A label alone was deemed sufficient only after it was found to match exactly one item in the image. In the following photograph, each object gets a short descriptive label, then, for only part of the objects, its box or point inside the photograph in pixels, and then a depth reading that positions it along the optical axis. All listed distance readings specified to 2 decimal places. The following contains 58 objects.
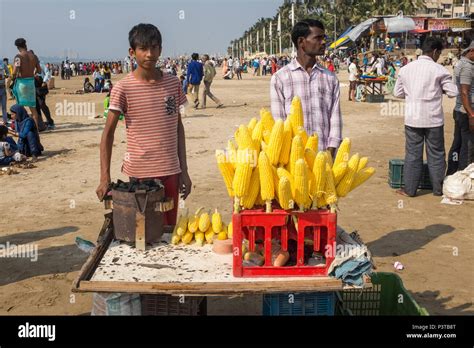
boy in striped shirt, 3.86
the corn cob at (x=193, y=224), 3.82
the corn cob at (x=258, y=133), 3.49
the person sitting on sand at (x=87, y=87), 29.97
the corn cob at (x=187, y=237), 3.81
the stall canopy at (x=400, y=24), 28.81
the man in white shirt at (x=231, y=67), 47.28
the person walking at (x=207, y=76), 19.76
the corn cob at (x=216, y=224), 3.87
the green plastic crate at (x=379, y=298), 4.10
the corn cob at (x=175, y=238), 3.80
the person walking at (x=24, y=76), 12.28
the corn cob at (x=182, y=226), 3.84
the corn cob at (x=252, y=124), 3.70
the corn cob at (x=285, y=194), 3.07
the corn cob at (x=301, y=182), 3.10
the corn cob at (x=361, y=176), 3.53
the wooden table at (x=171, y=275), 3.05
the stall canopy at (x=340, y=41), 45.58
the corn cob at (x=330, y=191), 3.23
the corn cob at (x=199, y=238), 3.79
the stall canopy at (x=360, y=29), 37.83
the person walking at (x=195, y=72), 18.80
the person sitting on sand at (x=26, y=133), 11.03
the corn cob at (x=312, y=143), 3.46
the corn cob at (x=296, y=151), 3.18
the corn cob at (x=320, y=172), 3.16
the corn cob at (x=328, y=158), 3.21
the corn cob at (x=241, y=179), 3.17
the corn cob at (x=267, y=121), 3.58
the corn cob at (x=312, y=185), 3.22
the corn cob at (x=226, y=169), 3.38
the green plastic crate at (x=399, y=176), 8.52
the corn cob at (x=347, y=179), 3.39
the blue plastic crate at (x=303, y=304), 3.29
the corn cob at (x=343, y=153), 3.41
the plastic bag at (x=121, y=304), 3.15
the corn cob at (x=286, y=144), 3.34
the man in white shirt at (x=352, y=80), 21.44
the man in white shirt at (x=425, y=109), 7.41
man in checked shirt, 4.66
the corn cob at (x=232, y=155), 3.38
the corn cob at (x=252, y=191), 3.24
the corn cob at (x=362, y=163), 3.53
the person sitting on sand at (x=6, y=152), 10.41
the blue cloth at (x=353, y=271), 3.12
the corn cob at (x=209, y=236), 3.82
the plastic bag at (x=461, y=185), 7.82
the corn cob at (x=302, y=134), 3.37
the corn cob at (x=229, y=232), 3.80
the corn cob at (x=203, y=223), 3.82
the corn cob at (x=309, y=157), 3.33
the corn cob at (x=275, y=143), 3.23
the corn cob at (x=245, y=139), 3.30
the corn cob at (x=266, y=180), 3.18
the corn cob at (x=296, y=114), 3.52
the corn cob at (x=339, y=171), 3.34
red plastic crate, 3.21
